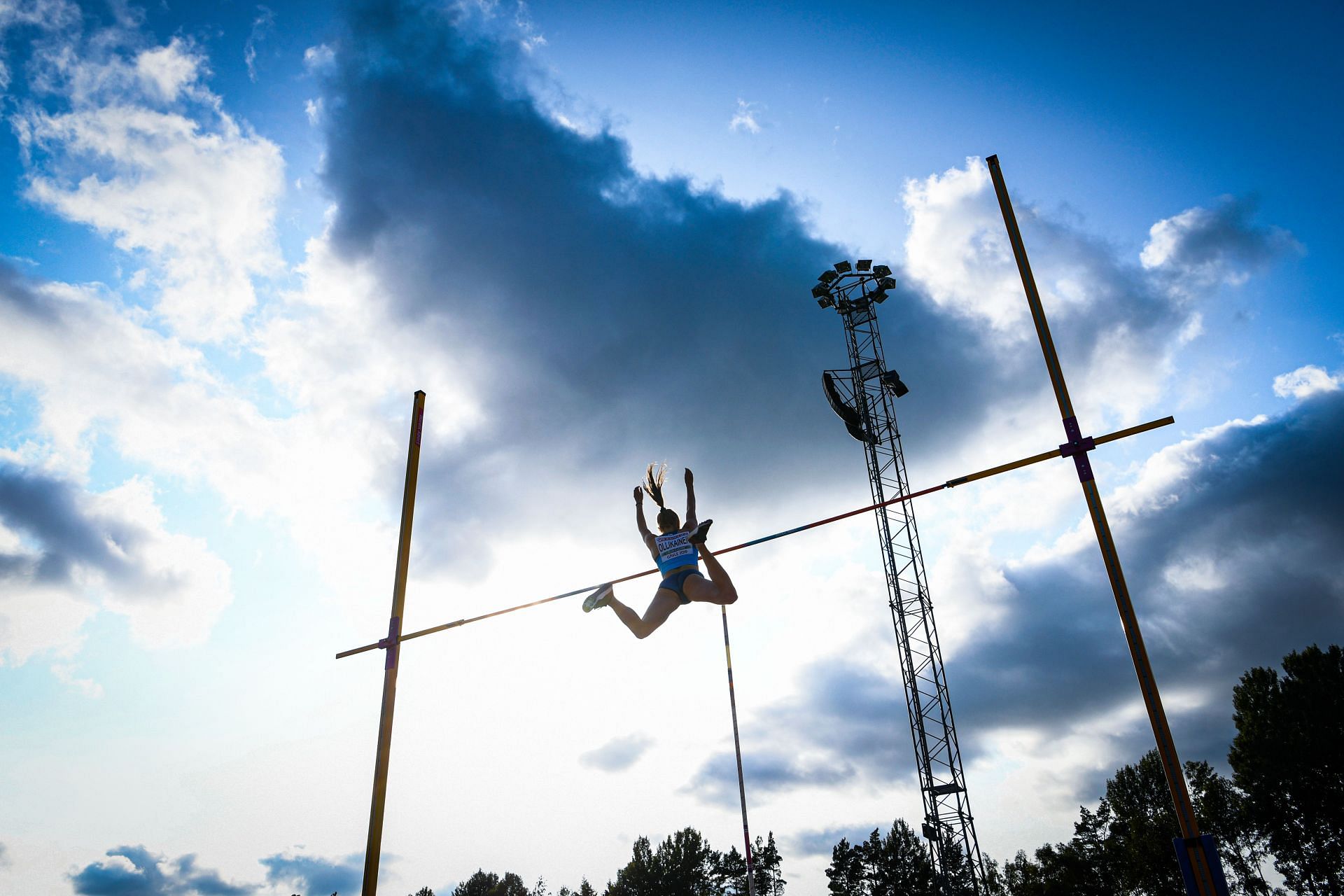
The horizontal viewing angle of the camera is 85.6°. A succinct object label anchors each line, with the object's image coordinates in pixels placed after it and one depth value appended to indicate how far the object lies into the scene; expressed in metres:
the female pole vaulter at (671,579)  7.28
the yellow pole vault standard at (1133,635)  4.74
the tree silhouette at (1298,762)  26.16
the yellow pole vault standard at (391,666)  7.20
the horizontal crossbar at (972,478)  6.41
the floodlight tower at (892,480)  16.66
